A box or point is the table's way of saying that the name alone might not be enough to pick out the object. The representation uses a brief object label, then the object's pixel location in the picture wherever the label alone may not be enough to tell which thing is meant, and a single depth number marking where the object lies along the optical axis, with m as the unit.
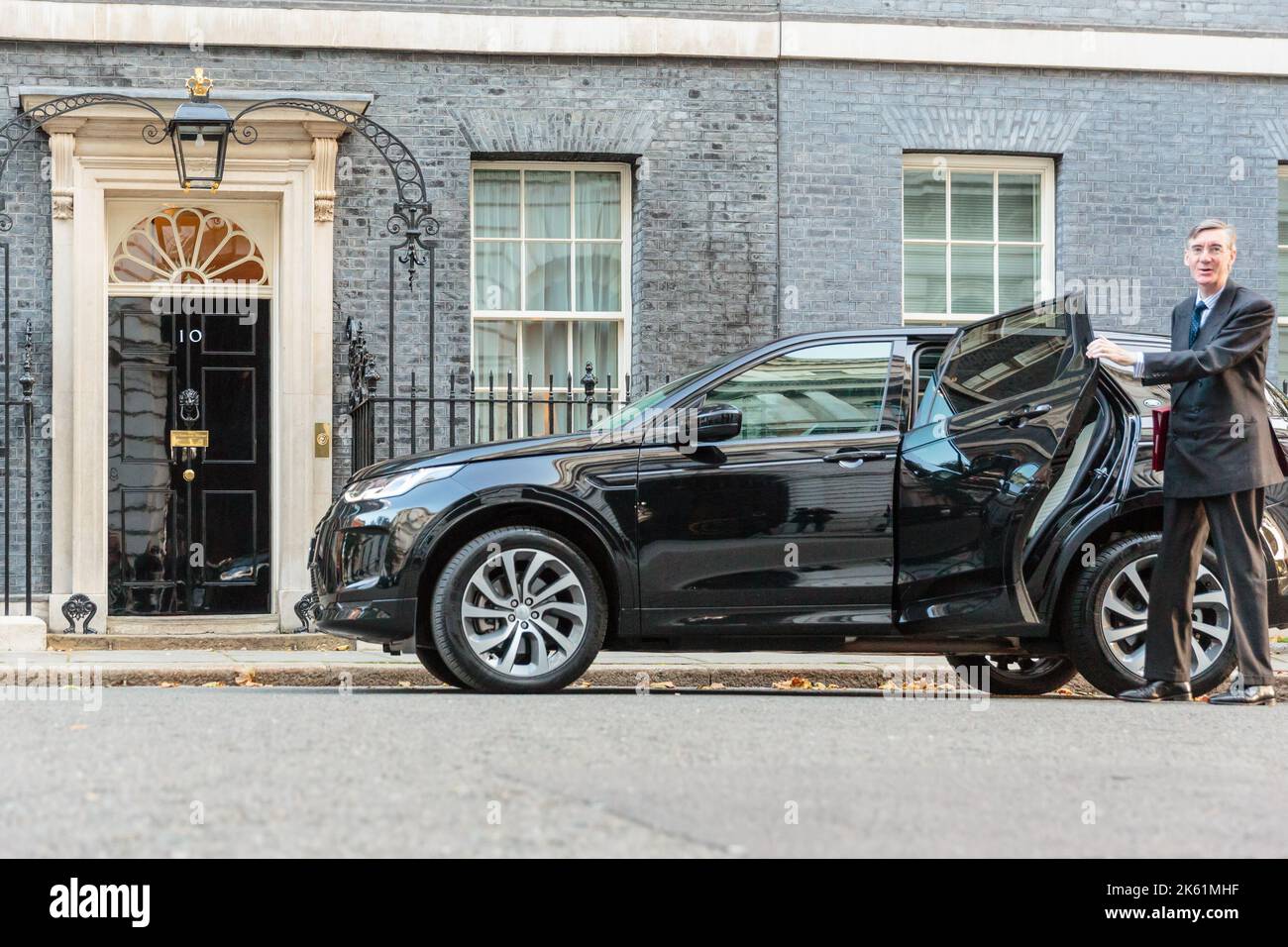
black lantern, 11.77
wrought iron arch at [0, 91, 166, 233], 12.42
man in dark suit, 7.44
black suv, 7.84
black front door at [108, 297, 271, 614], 13.10
